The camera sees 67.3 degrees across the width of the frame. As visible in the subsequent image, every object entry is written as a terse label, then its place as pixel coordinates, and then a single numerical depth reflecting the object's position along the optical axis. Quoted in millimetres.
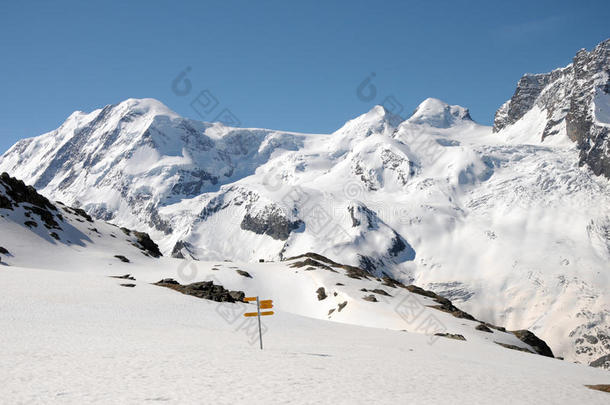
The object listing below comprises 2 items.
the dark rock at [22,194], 94562
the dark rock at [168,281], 64462
